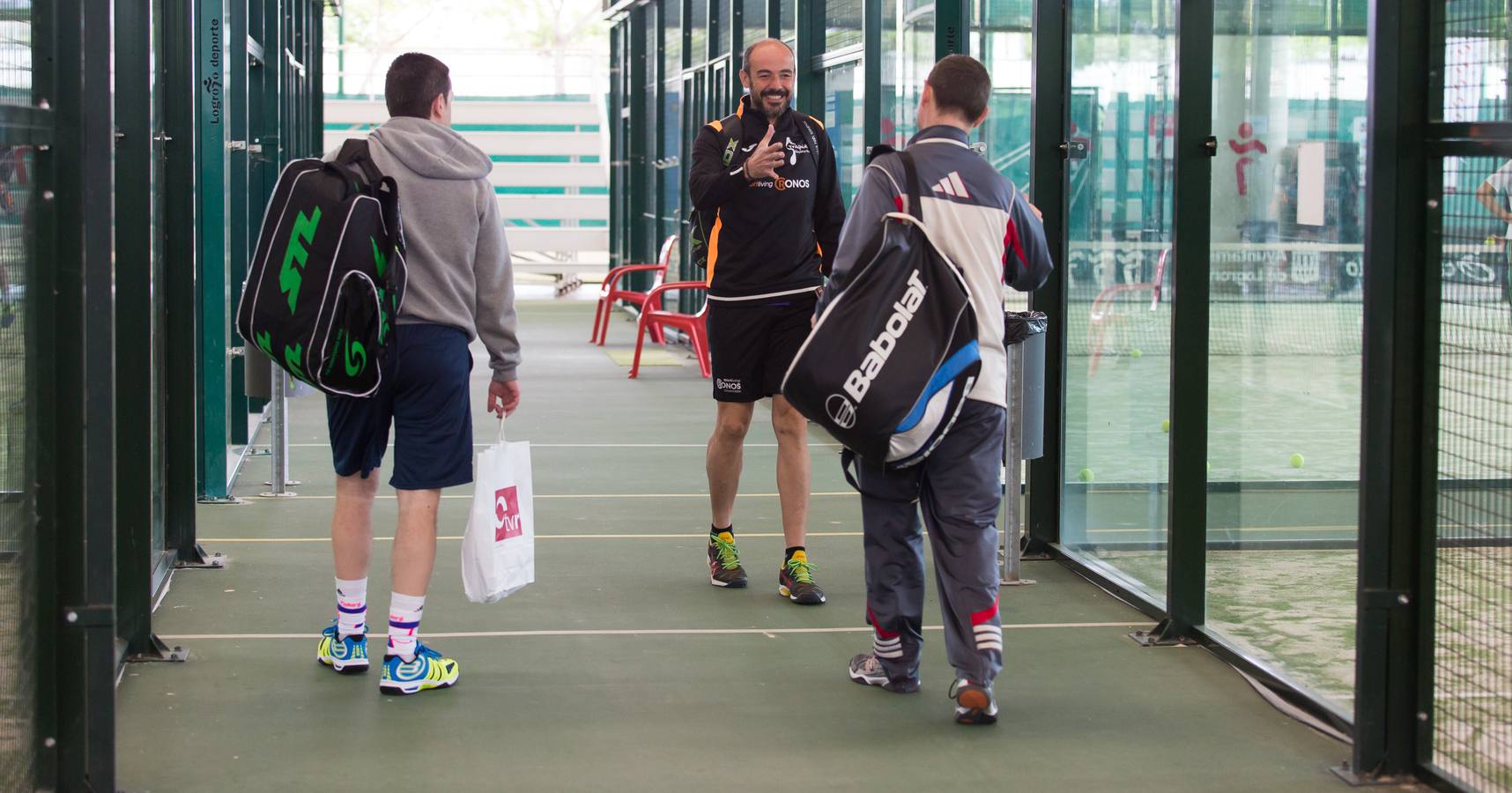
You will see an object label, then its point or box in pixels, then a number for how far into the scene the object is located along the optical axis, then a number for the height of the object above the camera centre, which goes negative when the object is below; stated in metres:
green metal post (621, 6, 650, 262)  19.27 +1.77
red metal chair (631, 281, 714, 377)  12.59 -0.25
